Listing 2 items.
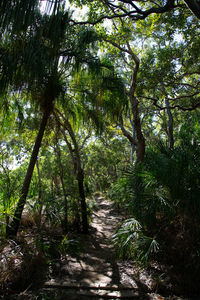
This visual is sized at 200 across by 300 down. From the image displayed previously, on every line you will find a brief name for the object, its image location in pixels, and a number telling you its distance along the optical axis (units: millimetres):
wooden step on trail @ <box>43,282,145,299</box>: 3479
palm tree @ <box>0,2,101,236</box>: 3852
